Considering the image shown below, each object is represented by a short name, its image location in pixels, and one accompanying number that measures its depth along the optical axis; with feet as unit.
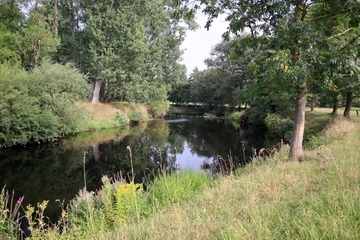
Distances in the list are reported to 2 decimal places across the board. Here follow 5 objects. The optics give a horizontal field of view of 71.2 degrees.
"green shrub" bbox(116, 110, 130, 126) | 96.71
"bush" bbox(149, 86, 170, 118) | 121.15
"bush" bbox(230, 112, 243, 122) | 137.39
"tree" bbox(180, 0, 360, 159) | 17.33
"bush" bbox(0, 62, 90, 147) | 46.71
